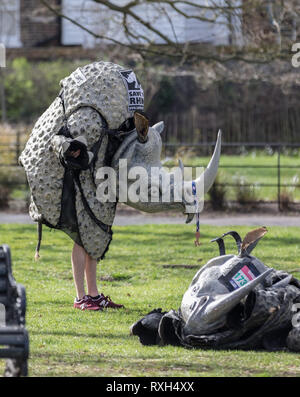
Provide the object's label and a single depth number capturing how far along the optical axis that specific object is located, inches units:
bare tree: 971.3
